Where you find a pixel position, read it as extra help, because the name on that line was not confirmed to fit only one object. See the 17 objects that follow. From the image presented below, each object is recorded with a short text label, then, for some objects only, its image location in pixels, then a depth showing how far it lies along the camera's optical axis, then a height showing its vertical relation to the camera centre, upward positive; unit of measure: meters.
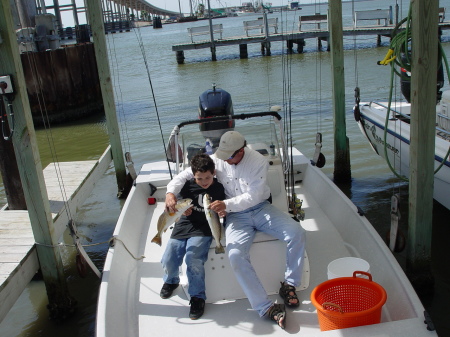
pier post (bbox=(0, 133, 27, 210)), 6.31 -1.76
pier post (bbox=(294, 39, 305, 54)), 29.89 -2.23
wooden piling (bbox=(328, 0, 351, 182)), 7.93 -1.48
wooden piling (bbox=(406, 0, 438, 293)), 4.43 -1.25
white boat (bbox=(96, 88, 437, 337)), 4.18 -2.42
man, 4.29 -1.86
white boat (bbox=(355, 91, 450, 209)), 6.81 -2.09
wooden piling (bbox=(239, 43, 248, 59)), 30.11 -2.29
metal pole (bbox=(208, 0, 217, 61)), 29.45 -1.90
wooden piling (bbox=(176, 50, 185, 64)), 30.44 -2.26
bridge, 30.37 +1.69
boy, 4.51 -1.97
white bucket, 4.27 -2.16
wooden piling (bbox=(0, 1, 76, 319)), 4.75 -1.42
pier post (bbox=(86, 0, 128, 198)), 8.20 -0.71
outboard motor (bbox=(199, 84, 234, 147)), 7.35 -1.27
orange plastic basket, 3.61 -2.17
